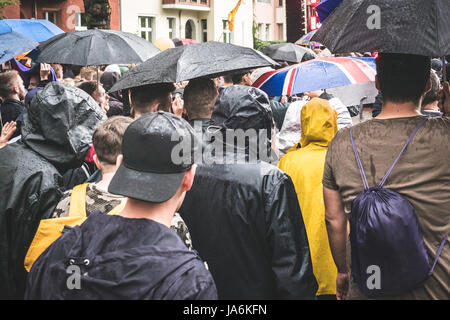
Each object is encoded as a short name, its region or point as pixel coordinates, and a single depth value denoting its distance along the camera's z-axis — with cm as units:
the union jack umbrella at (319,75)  545
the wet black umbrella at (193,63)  418
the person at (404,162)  262
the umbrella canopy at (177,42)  1235
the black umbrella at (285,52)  1192
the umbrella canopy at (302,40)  1699
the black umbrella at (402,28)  271
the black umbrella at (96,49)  567
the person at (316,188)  422
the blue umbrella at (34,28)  771
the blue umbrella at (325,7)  456
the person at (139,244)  180
